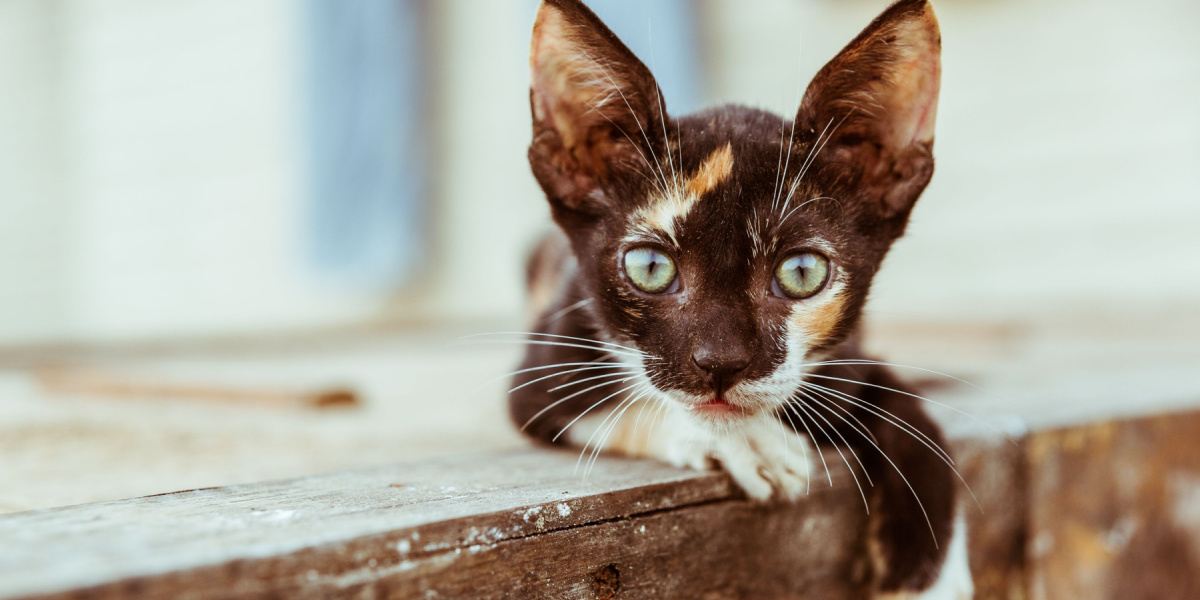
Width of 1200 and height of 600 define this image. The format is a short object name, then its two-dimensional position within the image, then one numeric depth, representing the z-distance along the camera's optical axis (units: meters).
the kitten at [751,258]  0.47
